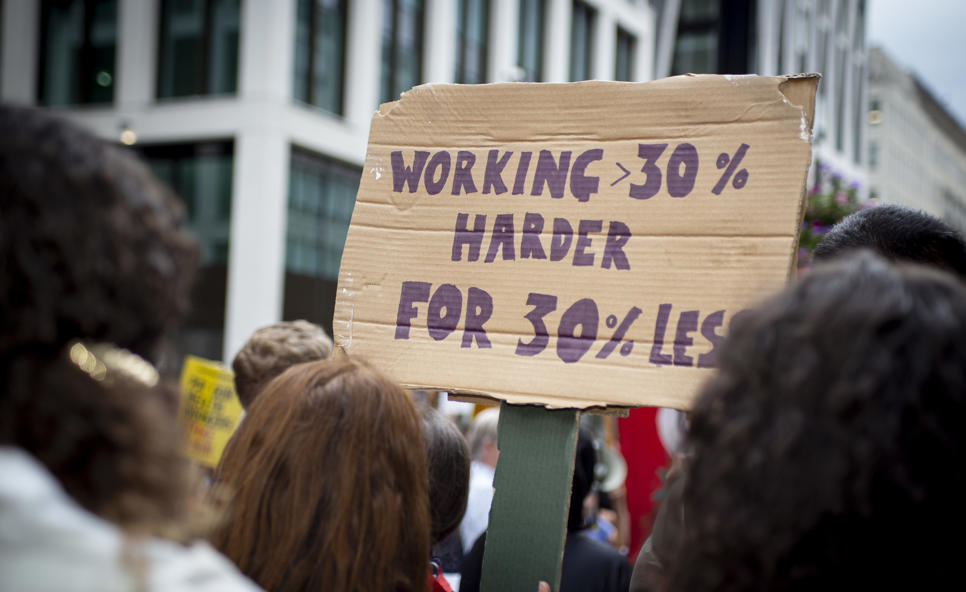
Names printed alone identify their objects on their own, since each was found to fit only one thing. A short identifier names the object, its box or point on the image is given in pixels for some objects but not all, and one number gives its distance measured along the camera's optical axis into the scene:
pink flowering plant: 5.55
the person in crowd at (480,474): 3.83
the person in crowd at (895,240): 2.03
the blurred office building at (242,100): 15.85
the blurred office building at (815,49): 24.81
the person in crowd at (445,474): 2.35
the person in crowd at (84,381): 0.75
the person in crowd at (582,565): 2.53
